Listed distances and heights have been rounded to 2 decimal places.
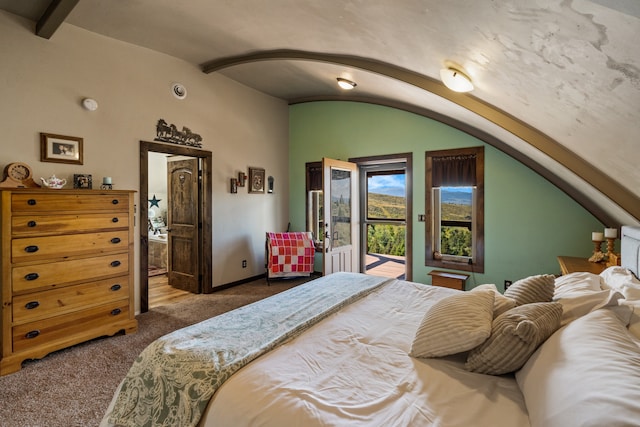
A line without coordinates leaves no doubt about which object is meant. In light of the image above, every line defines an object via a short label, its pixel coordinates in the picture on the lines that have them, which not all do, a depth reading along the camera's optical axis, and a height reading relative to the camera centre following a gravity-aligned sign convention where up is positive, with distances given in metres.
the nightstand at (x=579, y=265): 2.59 -0.50
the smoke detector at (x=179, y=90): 3.84 +1.50
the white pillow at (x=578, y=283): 1.57 -0.40
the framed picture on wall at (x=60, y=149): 2.82 +0.57
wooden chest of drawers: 2.33 -0.51
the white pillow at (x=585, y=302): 1.30 -0.41
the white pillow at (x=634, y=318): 1.20 -0.44
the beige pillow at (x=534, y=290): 1.52 -0.41
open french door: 4.20 -0.10
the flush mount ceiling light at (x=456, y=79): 2.09 +0.91
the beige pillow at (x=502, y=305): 1.42 -0.45
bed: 0.88 -0.63
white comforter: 0.96 -0.64
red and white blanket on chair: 4.71 -0.70
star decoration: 6.87 +0.16
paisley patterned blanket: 1.15 -0.62
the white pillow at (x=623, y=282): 1.48 -0.39
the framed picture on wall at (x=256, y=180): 4.86 +0.47
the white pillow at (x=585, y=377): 0.70 -0.44
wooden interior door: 4.35 -0.22
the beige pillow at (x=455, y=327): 1.21 -0.48
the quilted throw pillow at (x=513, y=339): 1.12 -0.48
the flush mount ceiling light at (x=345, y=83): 3.70 +1.53
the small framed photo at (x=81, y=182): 2.99 +0.27
